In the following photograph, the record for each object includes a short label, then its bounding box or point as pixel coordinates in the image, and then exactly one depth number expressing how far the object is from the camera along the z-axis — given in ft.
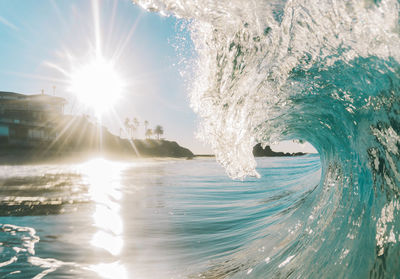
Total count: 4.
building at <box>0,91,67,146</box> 134.62
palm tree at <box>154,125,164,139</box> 344.28
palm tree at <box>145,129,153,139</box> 352.49
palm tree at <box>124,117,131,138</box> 341.62
